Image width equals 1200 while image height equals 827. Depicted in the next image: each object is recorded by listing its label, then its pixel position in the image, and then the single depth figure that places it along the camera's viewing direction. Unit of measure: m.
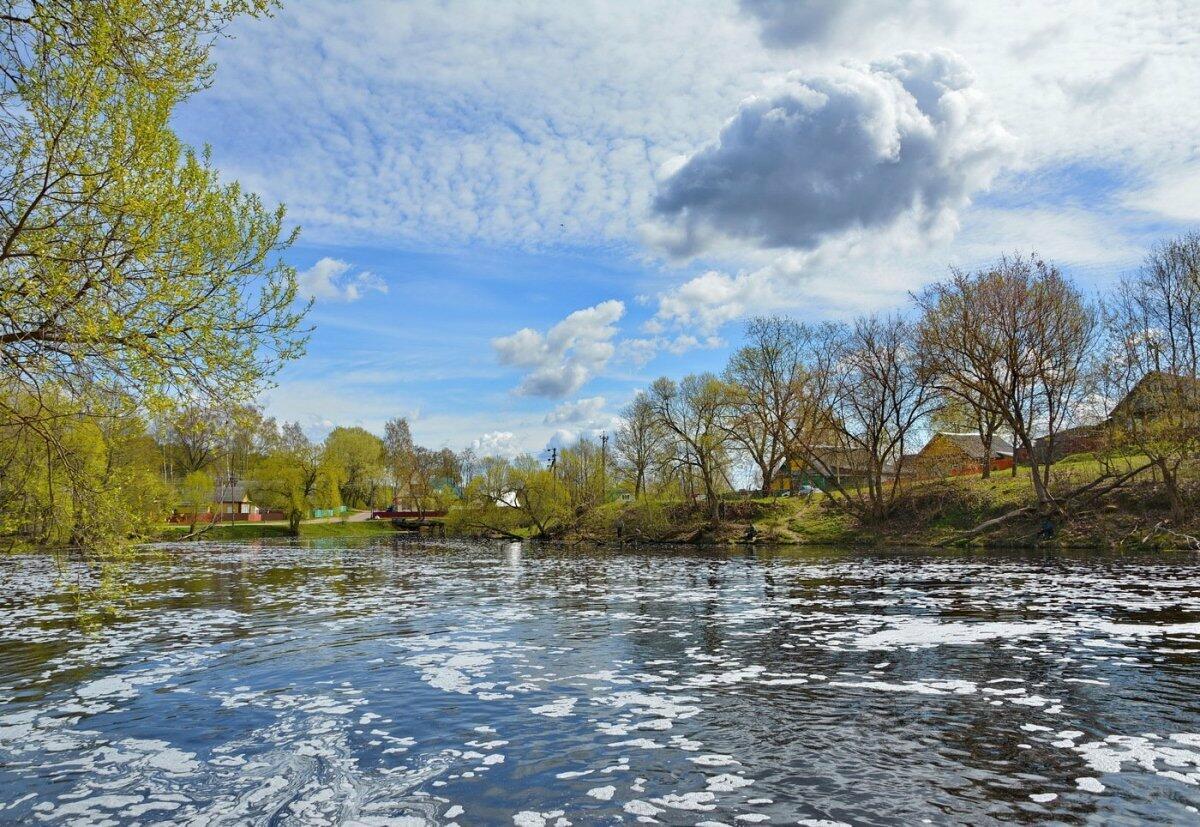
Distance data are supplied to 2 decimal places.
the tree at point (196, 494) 71.44
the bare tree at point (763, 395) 54.25
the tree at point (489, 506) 73.19
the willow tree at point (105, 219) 8.83
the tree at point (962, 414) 42.66
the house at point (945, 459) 51.12
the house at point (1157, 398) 34.66
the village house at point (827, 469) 52.88
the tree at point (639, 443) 63.66
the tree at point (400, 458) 114.50
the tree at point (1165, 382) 33.97
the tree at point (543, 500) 68.81
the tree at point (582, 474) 69.56
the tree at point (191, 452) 76.44
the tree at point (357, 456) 102.19
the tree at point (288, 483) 83.19
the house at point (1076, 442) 39.44
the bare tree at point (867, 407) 47.50
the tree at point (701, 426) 57.53
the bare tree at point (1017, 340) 39.12
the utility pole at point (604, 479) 71.88
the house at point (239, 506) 105.25
